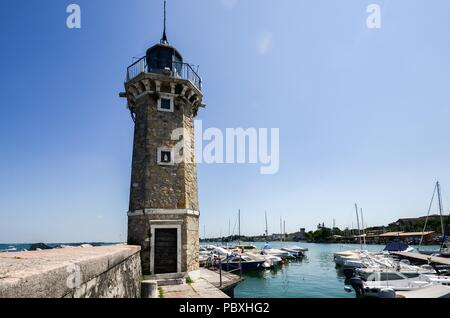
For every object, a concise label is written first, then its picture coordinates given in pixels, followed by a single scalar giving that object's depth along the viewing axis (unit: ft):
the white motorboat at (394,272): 57.62
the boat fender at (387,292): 46.36
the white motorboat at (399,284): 52.37
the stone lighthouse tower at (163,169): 38.73
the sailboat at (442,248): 96.03
